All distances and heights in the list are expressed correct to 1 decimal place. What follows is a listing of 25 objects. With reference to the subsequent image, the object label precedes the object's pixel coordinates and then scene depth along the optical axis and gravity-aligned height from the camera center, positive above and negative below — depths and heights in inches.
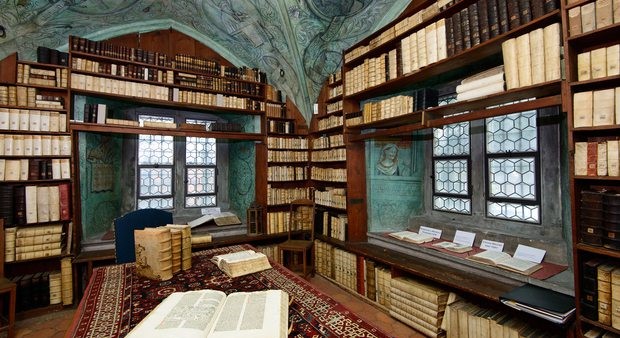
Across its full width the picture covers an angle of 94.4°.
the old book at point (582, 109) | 74.0 +15.3
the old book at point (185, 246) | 81.7 -21.0
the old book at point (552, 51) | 79.2 +32.7
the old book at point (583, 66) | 74.6 +26.5
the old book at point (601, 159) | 72.2 +2.0
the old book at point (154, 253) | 73.3 -20.5
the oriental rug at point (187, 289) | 50.7 -27.6
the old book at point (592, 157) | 73.9 +2.6
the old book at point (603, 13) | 70.1 +38.0
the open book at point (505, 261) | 102.3 -35.6
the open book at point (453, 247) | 127.7 -35.5
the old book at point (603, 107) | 70.7 +15.0
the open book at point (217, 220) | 191.9 -31.8
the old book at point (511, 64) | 87.6 +32.3
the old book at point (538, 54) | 82.4 +33.0
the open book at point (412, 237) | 143.6 -34.9
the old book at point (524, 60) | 84.9 +32.4
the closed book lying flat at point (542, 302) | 78.1 -39.5
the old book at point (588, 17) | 72.8 +38.4
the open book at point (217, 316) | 43.7 -24.5
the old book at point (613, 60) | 69.7 +26.2
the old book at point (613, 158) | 70.2 +2.2
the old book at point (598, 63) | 71.9 +26.5
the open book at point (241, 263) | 77.5 -25.5
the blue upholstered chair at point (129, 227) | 110.4 -21.2
